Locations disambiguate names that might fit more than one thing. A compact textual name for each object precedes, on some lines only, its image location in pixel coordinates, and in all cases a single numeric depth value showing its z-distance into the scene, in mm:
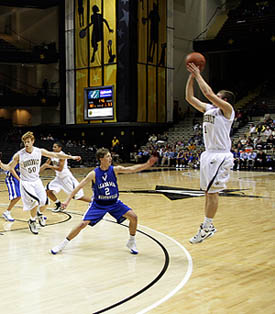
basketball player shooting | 4922
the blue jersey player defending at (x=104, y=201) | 5250
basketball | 4809
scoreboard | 25672
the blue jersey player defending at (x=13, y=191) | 7770
